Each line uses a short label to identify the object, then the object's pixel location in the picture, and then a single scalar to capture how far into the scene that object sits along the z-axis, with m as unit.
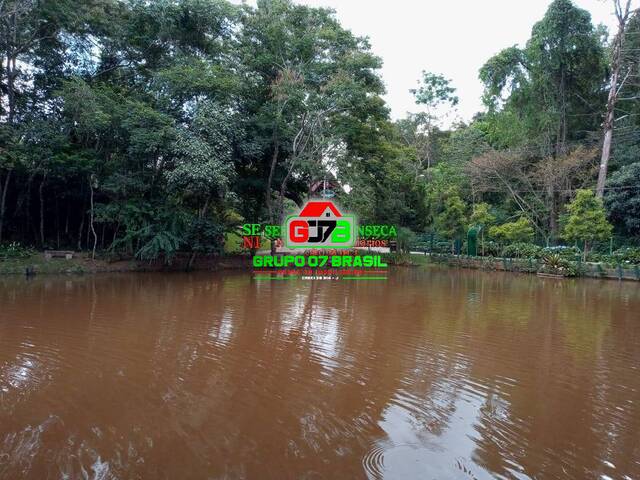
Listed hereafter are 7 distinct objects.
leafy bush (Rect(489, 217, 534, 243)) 18.38
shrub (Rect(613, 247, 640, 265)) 15.65
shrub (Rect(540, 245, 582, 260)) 16.80
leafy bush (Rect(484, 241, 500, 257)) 20.05
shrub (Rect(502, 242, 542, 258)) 17.88
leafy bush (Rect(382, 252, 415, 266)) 20.20
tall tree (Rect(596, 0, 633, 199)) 18.02
